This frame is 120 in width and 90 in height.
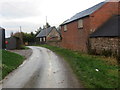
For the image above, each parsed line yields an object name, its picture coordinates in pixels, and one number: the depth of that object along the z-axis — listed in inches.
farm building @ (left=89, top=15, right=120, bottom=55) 442.4
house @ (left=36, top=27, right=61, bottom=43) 1628.2
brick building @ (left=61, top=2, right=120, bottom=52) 587.9
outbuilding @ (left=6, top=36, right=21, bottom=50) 921.5
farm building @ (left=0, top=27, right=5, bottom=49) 766.4
